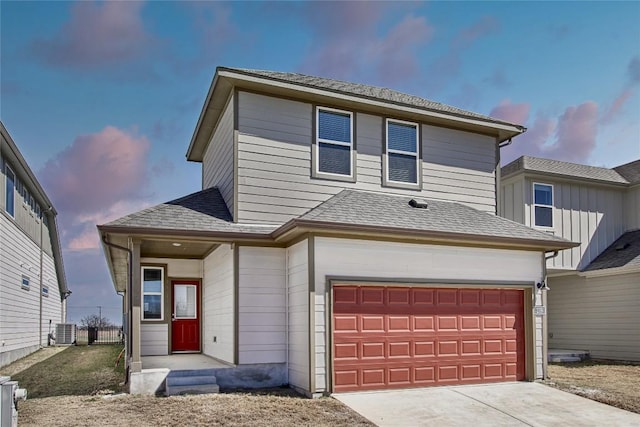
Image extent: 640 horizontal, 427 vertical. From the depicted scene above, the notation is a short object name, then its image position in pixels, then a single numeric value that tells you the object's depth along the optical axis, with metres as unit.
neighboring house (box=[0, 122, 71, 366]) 15.76
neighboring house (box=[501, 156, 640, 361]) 15.60
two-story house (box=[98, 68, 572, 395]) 9.86
